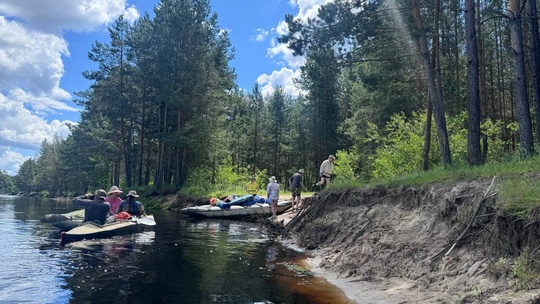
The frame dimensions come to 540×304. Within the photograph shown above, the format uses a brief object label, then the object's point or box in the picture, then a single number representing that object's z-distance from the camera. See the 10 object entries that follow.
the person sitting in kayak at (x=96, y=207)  13.41
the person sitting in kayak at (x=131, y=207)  16.77
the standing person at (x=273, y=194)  18.23
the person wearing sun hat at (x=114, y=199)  16.08
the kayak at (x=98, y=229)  12.11
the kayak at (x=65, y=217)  15.85
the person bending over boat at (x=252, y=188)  24.95
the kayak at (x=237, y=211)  20.60
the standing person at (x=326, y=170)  17.56
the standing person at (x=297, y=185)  18.69
